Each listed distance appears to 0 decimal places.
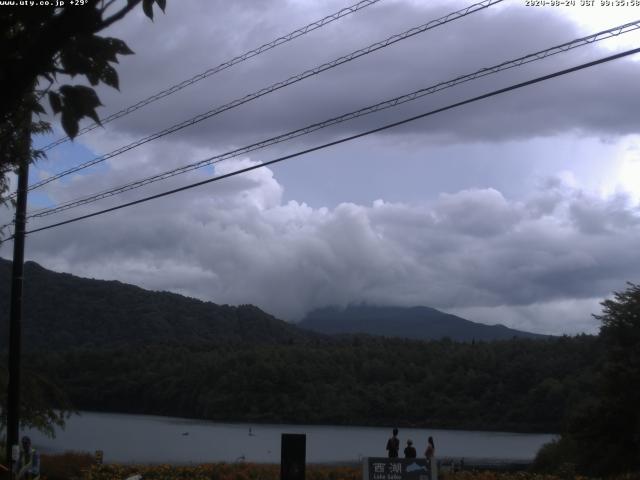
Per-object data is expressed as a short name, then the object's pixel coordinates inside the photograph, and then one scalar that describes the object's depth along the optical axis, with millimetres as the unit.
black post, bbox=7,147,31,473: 18547
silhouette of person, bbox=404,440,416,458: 21506
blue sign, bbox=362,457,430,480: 15047
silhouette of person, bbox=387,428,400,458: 22047
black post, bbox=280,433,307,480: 14820
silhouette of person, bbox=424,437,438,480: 15008
